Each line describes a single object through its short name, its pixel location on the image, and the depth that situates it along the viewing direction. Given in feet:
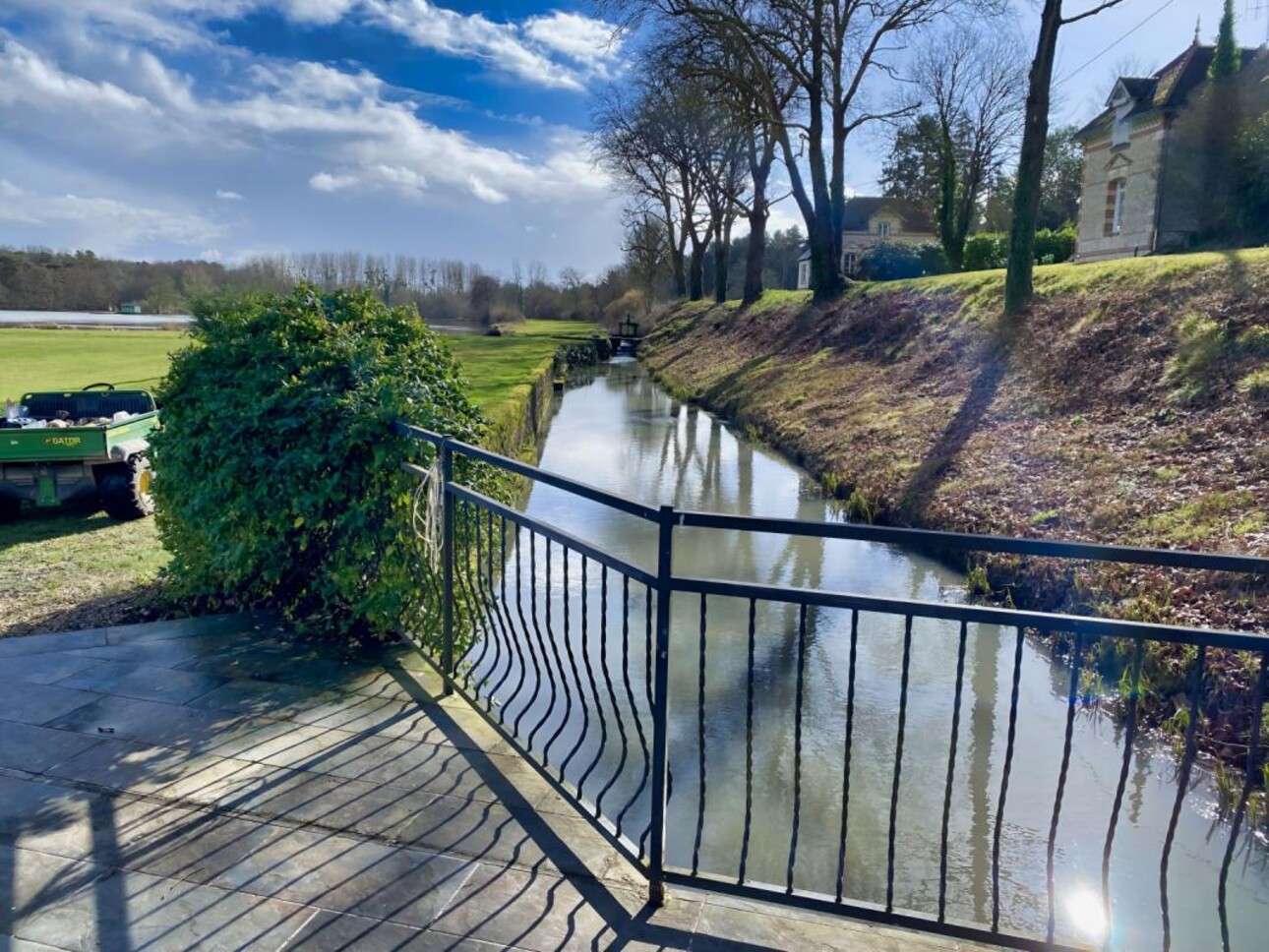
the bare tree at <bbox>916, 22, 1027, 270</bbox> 100.27
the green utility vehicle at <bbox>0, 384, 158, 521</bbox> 22.43
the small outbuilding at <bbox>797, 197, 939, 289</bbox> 185.37
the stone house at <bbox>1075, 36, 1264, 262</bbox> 69.31
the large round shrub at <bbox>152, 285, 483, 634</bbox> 12.40
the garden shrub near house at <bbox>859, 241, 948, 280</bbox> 108.78
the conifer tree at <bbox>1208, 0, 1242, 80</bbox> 64.08
